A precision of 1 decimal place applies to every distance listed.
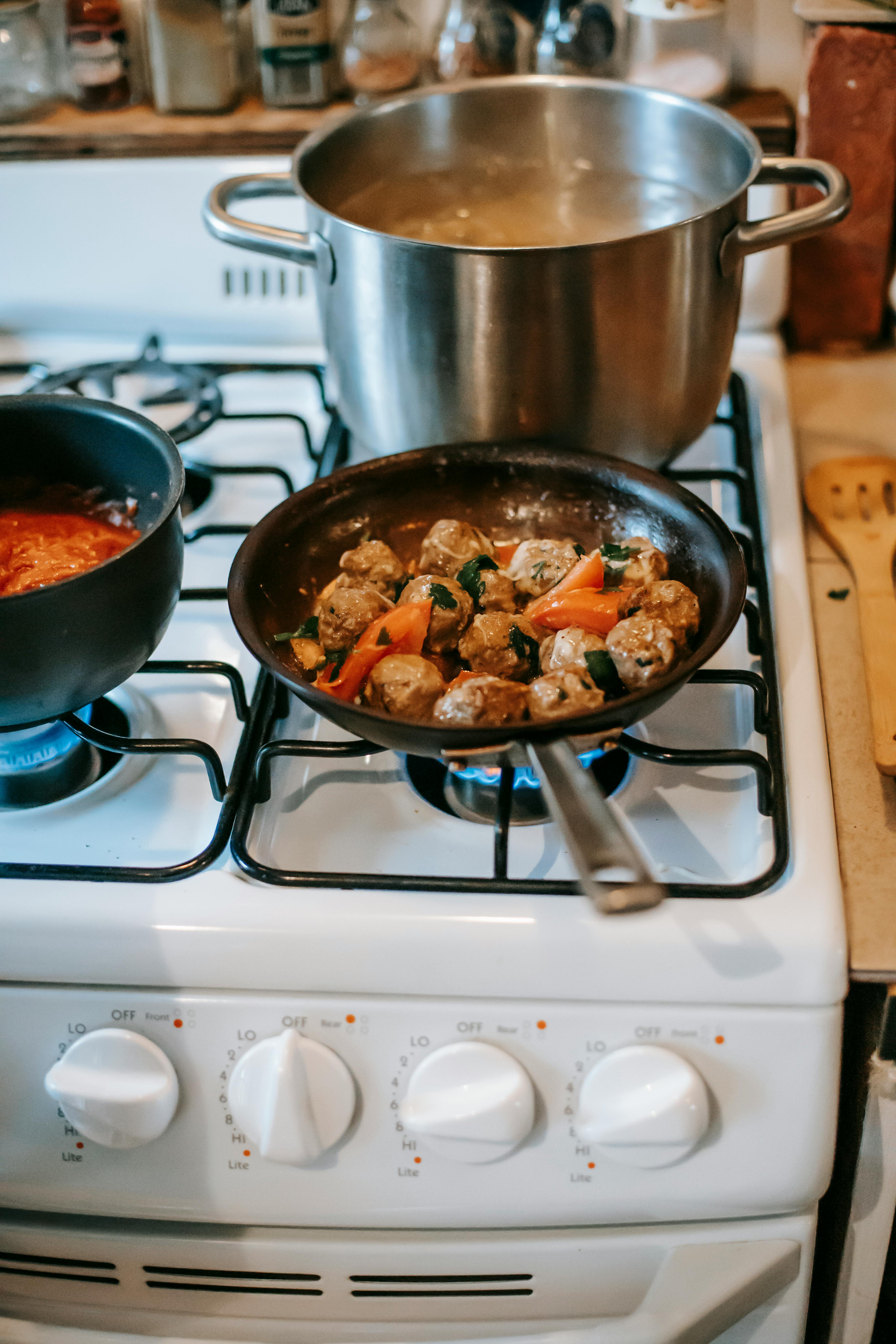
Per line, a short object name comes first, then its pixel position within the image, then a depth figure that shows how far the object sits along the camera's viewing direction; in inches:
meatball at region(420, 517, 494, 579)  25.9
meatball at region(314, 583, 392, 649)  23.8
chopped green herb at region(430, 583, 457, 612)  24.1
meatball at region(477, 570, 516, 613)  25.0
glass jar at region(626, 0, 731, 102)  36.4
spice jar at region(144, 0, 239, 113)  38.1
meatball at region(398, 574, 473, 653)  24.1
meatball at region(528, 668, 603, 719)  21.1
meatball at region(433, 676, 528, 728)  20.9
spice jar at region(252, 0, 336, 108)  38.1
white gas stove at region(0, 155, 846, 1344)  19.8
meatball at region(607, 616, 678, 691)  21.7
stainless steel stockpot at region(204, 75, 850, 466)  25.8
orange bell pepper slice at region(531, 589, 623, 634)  24.2
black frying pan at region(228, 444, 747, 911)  19.9
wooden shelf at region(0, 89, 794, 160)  38.3
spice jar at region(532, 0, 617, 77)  36.8
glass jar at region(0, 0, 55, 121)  38.4
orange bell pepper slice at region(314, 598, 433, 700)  23.3
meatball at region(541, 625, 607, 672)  22.7
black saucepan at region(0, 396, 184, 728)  20.3
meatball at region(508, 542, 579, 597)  25.3
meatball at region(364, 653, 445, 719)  21.8
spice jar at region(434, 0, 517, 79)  37.8
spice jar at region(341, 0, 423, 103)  38.2
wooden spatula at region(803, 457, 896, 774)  24.6
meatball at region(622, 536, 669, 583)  24.6
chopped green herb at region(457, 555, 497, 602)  25.0
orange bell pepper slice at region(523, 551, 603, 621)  24.8
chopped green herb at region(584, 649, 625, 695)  22.4
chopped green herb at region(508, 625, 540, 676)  23.6
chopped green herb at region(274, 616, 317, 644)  24.3
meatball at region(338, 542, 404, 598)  25.5
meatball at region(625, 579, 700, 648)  22.7
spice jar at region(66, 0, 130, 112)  38.8
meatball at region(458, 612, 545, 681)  23.5
